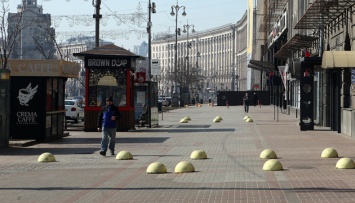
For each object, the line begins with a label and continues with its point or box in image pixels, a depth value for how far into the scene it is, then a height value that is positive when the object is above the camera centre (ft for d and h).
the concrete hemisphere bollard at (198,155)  69.31 -4.14
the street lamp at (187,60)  402.31 +22.34
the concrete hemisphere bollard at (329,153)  68.23 -3.85
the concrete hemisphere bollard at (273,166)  57.98 -4.20
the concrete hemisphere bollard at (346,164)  57.93 -4.01
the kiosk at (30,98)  89.97 +0.69
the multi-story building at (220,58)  534.78 +35.00
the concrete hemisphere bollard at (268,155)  68.12 -4.02
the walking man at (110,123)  74.90 -1.64
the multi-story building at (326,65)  97.68 +5.24
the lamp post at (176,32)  304.09 +27.66
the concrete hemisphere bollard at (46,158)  68.08 -4.40
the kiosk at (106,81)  111.24 +3.19
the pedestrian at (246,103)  206.90 +0.70
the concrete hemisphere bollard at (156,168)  57.62 -4.38
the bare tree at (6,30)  151.53 +14.12
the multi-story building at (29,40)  166.05 +25.14
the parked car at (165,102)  322.75 +1.27
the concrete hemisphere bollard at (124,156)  70.03 -4.31
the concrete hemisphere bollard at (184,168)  57.62 -4.35
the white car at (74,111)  152.35 -1.18
